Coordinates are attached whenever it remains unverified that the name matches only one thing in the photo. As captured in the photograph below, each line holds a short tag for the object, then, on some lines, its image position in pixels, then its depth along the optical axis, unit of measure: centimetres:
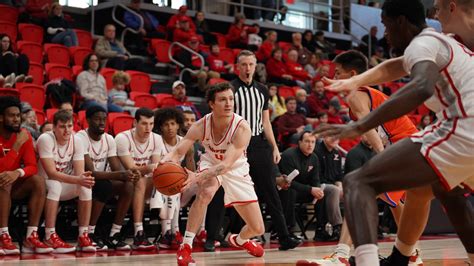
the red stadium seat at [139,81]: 1254
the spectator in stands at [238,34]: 1609
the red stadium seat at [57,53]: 1221
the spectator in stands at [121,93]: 1099
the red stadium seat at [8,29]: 1241
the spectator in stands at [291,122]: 1173
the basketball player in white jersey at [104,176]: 809
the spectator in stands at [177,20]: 1472
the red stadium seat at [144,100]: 1153
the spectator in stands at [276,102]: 1285
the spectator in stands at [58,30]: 1280
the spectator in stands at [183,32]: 1444
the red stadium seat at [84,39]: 1358
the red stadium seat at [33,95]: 1016
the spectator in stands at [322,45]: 1762
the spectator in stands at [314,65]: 1626
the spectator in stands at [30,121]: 864
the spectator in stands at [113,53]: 1264
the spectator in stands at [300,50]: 1645
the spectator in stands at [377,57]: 1730
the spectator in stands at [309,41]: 1743
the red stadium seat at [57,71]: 1139
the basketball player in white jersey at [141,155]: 814
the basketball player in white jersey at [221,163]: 603
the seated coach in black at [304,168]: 971
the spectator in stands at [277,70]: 1512
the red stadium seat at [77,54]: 1249
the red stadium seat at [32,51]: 1195
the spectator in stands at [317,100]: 1361
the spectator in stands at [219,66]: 1409
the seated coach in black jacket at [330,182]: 995
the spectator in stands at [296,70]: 1548
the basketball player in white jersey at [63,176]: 766
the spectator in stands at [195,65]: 1321
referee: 778
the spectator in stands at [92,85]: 1070
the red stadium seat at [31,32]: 1266
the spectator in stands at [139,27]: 1431
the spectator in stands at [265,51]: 1550
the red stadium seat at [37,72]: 1139
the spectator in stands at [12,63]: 1049
